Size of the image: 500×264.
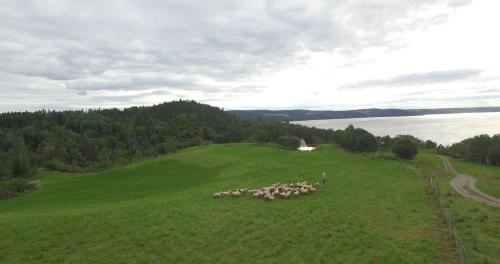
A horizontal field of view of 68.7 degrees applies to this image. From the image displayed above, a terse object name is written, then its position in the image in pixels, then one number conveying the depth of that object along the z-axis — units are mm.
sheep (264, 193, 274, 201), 30703
